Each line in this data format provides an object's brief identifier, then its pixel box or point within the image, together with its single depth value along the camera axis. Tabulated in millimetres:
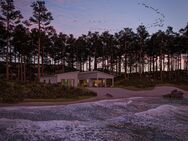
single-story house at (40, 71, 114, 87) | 29467
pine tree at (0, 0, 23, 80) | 29857
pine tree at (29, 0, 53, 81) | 30787
